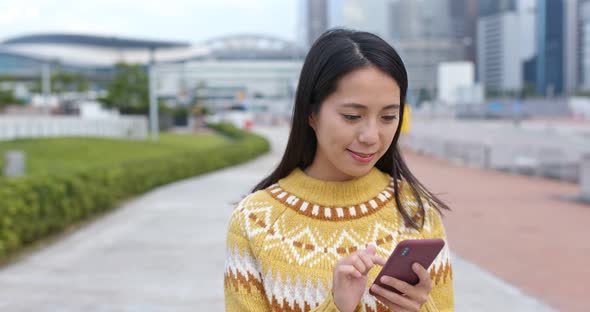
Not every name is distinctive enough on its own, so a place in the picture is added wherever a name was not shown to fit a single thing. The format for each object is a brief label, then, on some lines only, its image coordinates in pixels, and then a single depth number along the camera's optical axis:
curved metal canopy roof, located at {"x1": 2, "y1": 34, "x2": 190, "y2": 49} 48.78
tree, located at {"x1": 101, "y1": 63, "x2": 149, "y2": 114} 38.72
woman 1.76
